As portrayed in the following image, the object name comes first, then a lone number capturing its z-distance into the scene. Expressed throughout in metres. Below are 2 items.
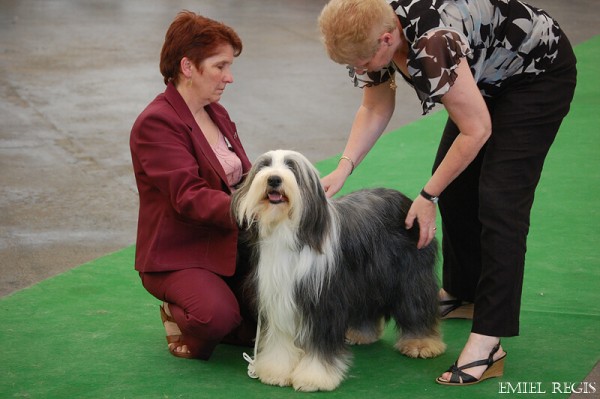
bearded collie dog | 2.96
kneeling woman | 3.34
